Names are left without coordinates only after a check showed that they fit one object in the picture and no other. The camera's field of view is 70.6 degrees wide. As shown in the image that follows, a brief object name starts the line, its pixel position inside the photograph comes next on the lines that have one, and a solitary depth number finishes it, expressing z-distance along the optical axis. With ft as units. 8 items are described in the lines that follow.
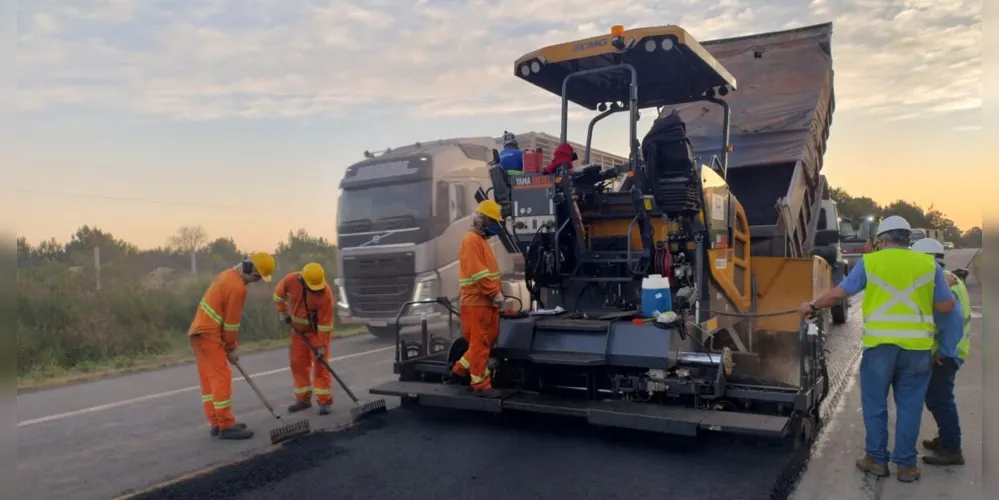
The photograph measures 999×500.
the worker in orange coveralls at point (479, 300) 18.54
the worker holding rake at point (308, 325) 22.36
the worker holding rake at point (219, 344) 19.06
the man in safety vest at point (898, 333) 14.76
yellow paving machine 16.43
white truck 37.22
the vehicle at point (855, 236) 46.44
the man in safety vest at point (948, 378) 15.35
